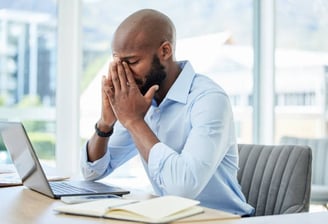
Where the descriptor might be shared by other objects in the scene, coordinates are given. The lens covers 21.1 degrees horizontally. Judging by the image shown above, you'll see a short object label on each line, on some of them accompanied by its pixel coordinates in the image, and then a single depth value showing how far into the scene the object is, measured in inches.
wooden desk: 78.4
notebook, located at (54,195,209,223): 77.4
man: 92.8
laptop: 90.1
